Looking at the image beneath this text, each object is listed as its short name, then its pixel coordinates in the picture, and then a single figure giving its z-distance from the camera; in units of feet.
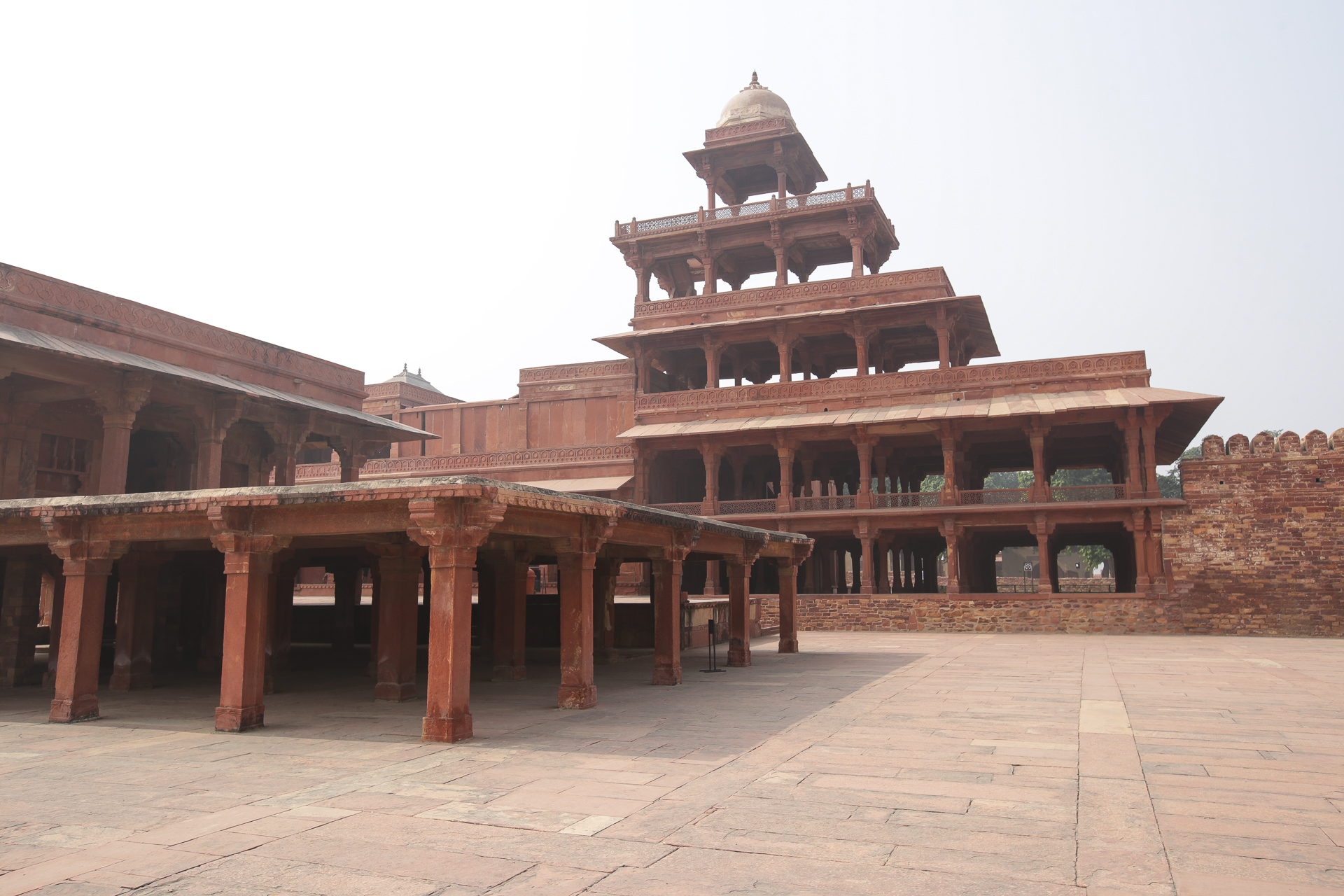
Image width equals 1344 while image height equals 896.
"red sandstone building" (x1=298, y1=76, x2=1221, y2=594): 87.04
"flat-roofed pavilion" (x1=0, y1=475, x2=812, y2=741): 30.81
